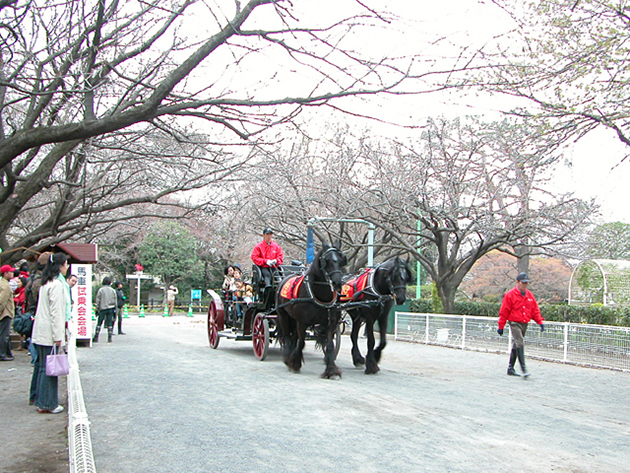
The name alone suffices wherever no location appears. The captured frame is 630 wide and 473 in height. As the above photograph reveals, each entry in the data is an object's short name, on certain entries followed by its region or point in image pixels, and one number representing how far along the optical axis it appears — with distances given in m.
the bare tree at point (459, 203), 20.00
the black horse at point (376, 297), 10.94
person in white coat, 7.17
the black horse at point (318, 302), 10.20
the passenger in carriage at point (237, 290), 14.01
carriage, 12.64
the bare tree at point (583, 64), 9.70
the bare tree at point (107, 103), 6.45
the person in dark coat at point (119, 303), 21.16
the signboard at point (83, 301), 15.59
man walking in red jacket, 11.29
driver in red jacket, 12.96
